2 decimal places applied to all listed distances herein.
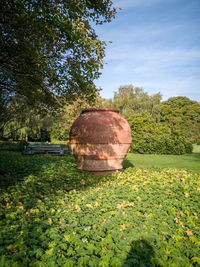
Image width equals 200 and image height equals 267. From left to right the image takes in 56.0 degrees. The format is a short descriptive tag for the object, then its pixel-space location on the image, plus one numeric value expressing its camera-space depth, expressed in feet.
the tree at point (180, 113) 124.90
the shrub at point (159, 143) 50.89
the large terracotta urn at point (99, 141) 20.65
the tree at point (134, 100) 107.55
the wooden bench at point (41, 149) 37.99
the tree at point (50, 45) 13.73
